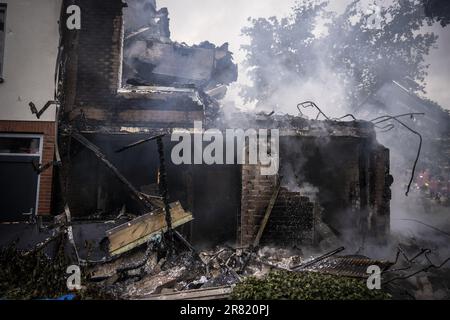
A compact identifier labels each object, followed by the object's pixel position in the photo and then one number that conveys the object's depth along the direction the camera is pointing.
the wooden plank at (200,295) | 4.10
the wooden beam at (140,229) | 5.32
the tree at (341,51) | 22.73
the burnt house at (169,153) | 7.01
